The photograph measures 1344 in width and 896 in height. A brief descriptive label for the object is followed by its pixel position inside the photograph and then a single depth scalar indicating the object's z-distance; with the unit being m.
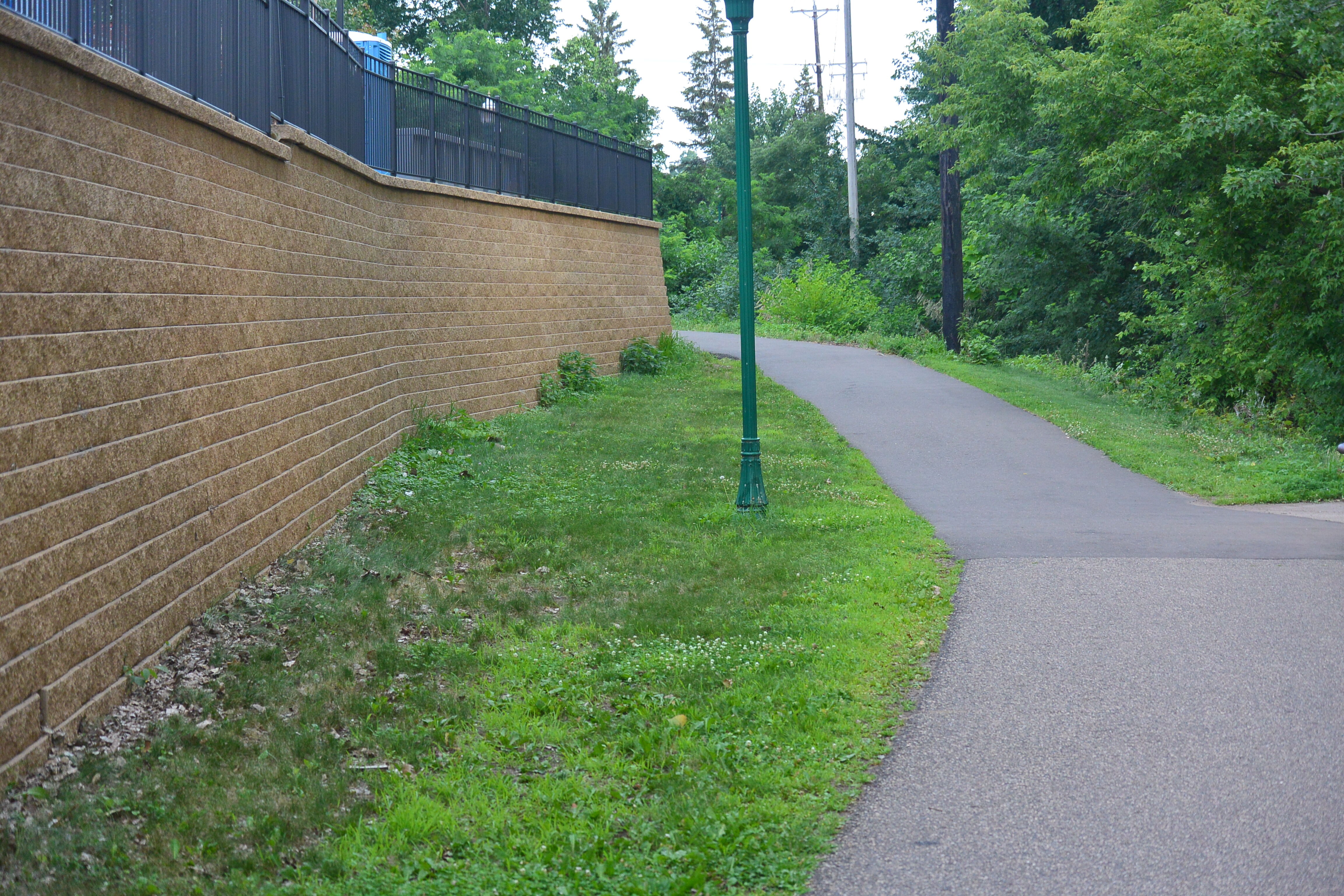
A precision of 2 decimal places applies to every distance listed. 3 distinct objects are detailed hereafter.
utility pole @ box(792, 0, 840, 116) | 70.25
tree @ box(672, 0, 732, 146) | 84.06
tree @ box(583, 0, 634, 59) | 82.69
